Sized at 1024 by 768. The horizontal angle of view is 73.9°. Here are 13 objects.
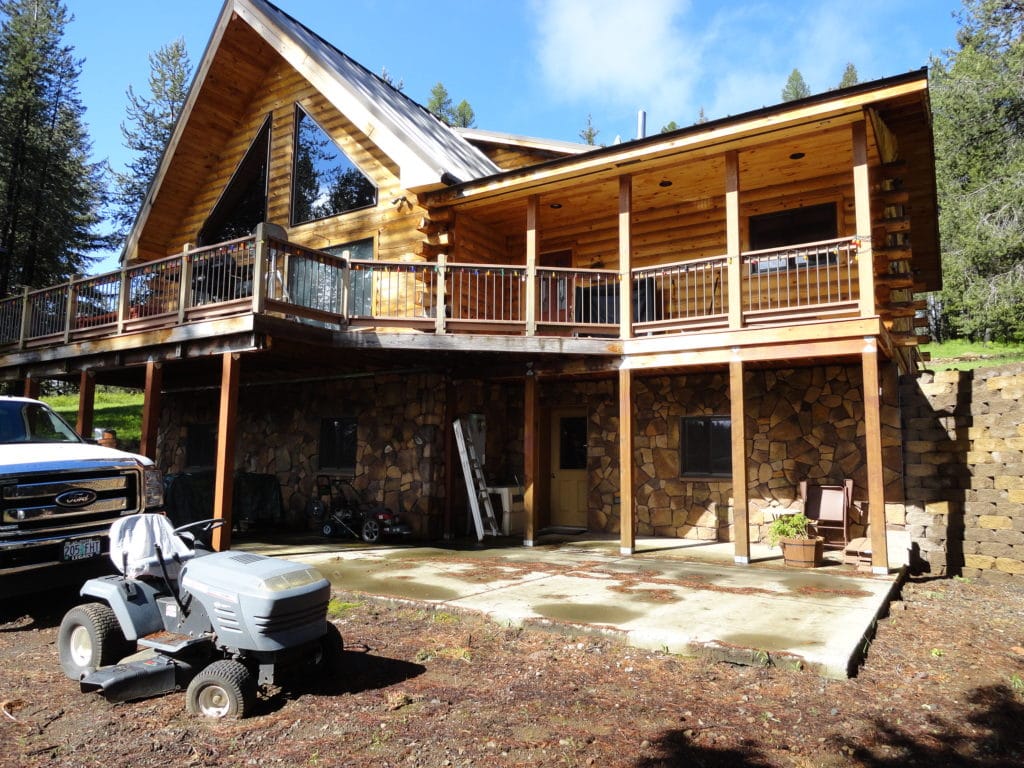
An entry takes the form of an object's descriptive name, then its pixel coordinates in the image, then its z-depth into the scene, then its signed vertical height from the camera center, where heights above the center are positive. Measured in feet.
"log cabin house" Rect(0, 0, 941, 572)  30.81 +7.21
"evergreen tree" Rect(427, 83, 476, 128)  183.21 +92.16
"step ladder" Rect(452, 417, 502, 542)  38.42 -2.14
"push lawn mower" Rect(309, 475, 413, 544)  37.40 -4.04
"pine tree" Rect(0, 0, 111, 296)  80.02 +34.82
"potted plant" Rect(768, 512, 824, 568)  29.27 -4.08
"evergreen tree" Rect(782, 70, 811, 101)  207.31 +110.86
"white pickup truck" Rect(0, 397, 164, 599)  19.88 -1.79
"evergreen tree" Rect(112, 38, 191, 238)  108.47 +52.32
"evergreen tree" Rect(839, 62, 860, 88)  187.01 +104.10
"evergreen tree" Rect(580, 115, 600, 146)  203.92 +93.70
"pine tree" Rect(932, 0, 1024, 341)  78.07 +35.95
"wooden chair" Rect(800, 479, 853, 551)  33.12 -3.00
